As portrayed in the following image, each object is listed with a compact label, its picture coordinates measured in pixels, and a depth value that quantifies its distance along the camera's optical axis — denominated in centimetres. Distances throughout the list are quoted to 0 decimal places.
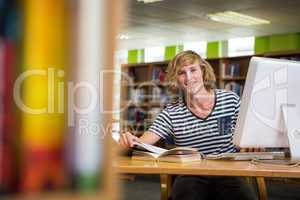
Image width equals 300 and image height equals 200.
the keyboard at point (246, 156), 173
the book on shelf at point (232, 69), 703
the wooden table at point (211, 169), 132
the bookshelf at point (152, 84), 702
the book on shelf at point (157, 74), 729
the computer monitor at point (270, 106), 157
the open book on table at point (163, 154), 162
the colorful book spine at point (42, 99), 37
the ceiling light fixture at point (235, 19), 756
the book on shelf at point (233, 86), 704
